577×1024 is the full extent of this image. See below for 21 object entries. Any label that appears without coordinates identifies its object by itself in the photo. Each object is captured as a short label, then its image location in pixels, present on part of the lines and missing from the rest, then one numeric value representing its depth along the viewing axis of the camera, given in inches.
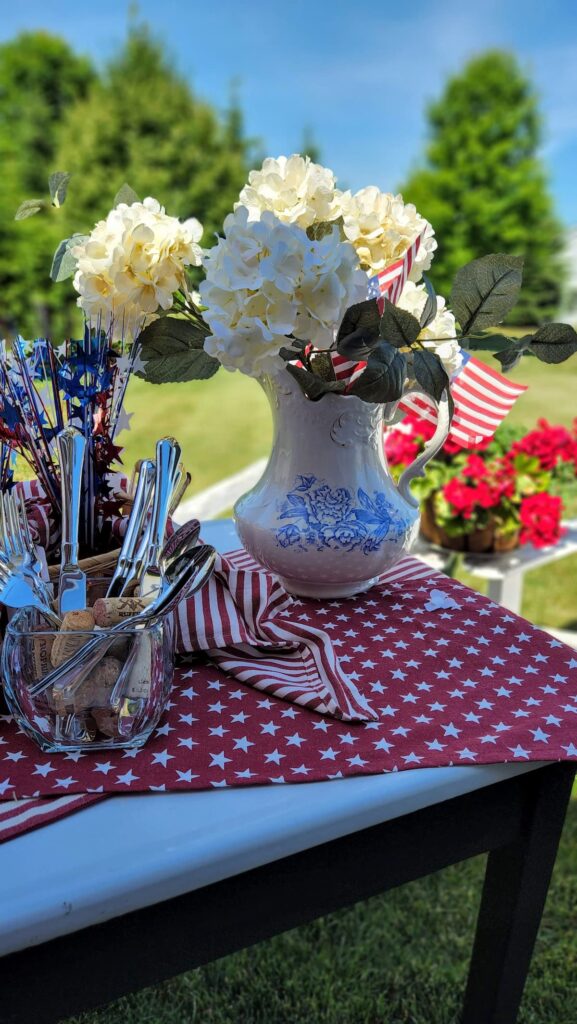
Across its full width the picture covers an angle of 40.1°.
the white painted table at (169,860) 20.8
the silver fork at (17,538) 28.5
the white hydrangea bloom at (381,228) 36.2
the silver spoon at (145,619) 24.1
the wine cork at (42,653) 24.6
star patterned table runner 24.8
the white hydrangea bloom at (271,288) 29.5
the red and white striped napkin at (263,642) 29.6
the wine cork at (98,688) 24.9
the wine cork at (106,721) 25.3
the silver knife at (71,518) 28.5
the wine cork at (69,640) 24.2
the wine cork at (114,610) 26.3
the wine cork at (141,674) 25.3
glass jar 24.5
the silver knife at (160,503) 30.3
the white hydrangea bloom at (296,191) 34.7
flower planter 83.5
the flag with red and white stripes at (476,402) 43.4
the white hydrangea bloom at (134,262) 35.4
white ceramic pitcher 36.7
